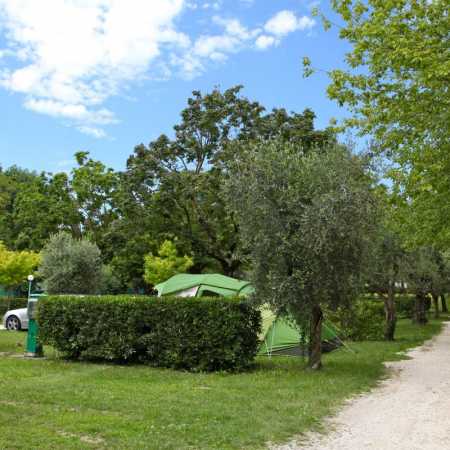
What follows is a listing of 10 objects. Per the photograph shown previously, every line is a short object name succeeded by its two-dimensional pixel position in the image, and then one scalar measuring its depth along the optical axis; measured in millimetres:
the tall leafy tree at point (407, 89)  10797
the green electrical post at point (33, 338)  13273
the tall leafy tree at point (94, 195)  35844
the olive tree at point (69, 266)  22136
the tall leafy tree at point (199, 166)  25953
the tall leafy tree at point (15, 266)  27828
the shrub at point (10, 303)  27848
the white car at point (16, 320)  20891
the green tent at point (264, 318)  14086
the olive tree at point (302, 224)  10500
